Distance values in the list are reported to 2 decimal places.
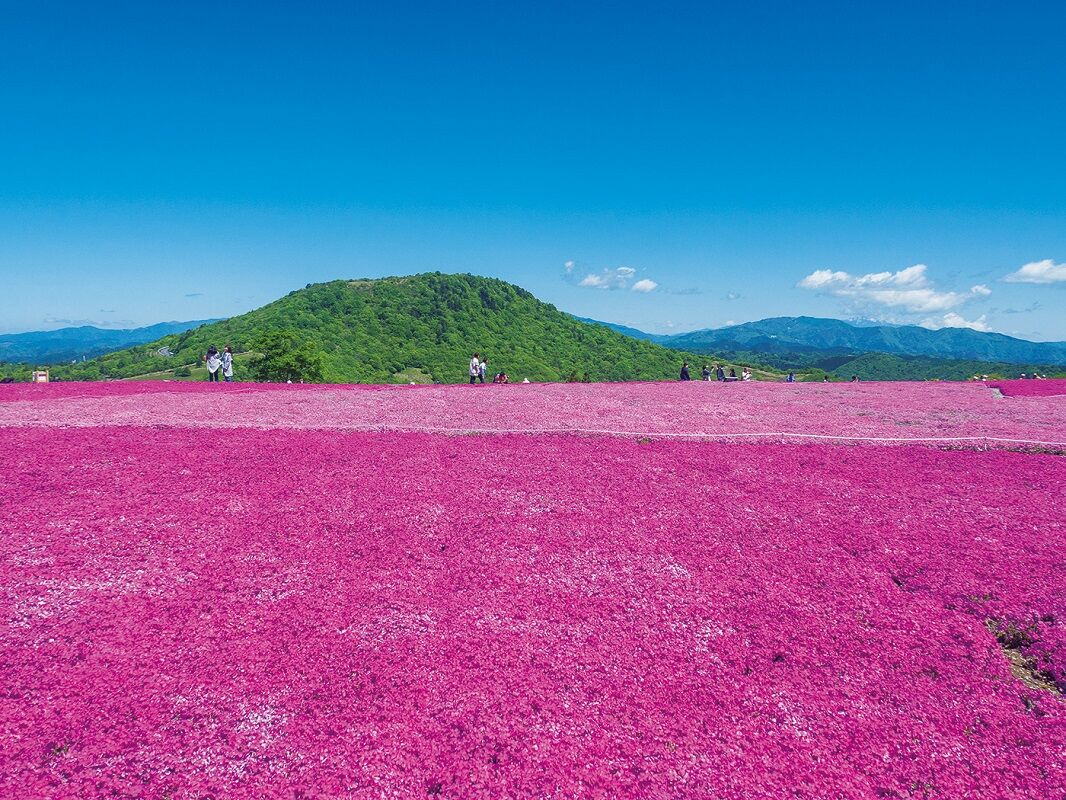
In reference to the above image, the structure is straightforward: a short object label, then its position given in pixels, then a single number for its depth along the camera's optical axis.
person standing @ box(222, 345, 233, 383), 31.08
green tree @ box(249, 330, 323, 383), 56.31
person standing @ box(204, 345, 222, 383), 31.20
